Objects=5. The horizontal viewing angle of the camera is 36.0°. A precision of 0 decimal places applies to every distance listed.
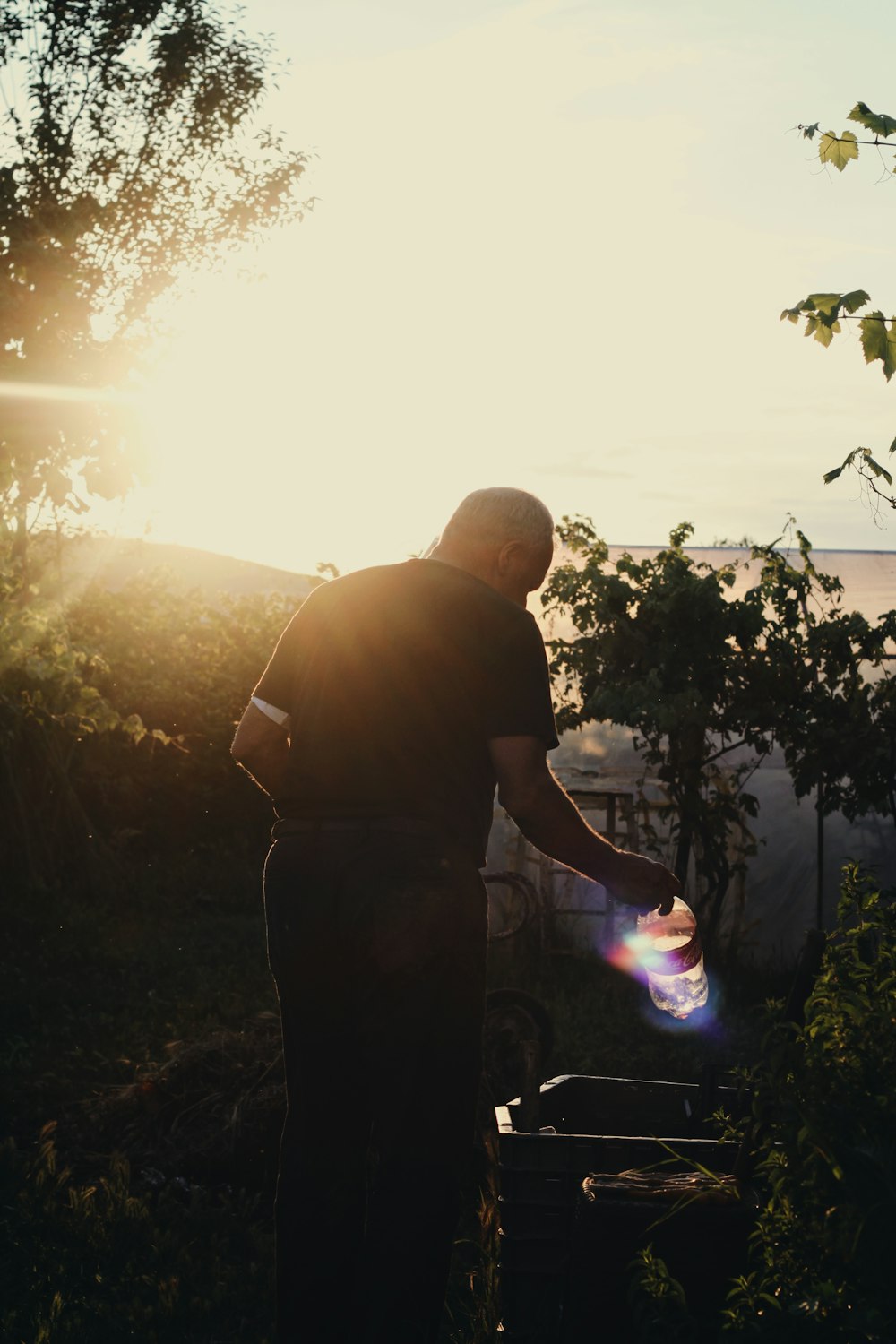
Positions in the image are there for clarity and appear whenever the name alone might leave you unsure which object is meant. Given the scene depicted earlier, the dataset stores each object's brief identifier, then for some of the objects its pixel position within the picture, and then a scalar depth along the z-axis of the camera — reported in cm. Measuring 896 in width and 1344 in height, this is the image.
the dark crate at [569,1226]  262
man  292
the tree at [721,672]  946
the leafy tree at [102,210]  1255
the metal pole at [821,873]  1094
